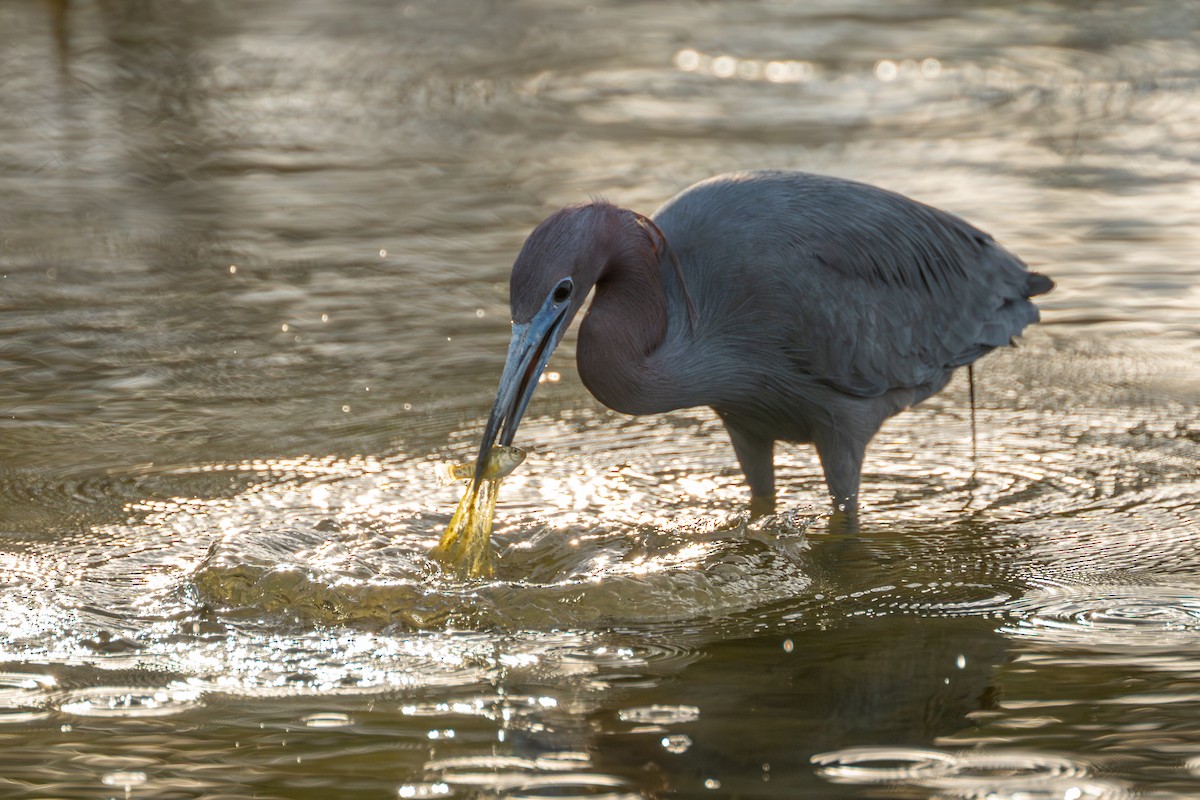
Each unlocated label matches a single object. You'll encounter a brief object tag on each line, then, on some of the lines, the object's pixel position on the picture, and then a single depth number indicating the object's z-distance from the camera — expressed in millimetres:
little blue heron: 10695
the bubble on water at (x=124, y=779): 8195
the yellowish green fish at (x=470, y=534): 10414
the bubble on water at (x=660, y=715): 8805
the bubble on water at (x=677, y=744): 8437
